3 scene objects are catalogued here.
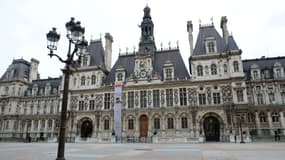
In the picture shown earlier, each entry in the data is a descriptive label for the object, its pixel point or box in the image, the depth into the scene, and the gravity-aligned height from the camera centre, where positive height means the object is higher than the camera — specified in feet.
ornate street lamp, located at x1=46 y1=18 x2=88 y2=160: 28.53 +11.83
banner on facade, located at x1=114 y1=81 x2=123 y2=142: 116.47 +5.64
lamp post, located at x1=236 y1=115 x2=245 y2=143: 90.88 -5.08
